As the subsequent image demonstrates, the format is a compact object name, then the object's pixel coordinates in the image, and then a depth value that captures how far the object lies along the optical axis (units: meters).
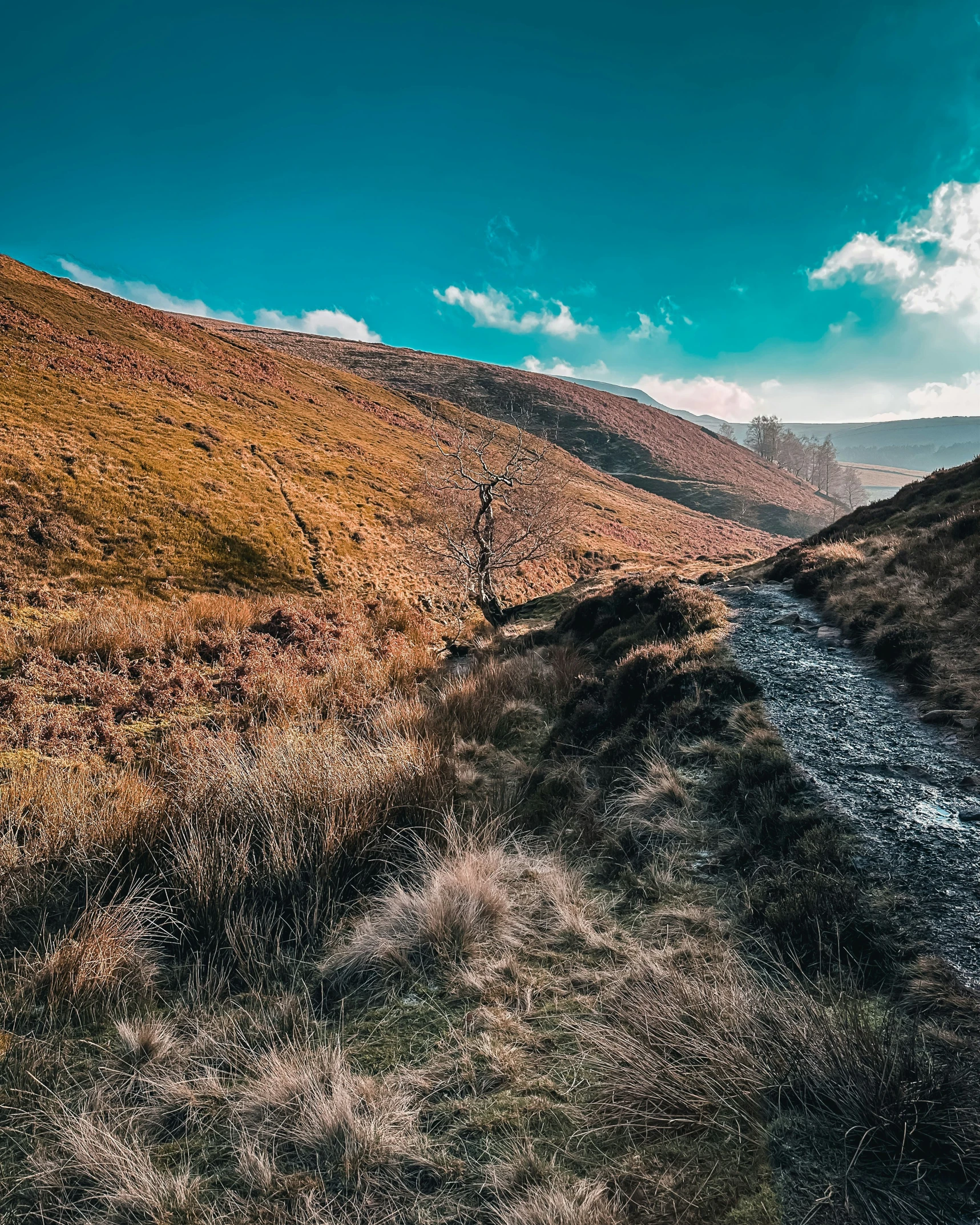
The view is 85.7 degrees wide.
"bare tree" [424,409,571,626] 22.94
